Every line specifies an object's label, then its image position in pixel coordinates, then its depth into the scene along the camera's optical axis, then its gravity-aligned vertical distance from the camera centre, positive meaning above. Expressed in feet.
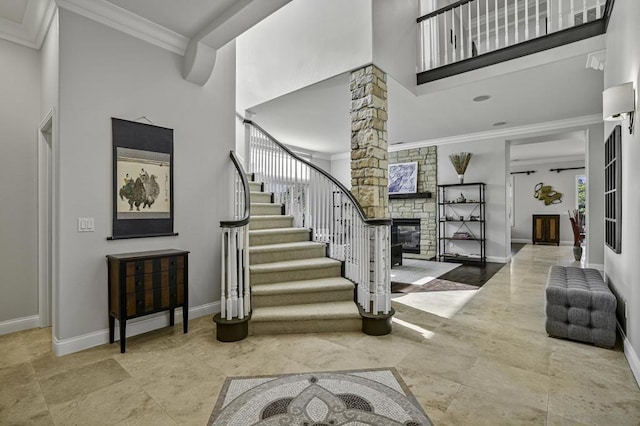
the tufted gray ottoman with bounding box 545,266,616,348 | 8.71 -2.84
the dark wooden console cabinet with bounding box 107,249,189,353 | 8.66 -2.03
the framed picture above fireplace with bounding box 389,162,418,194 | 26.76 +3.10
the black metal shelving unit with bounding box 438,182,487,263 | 23.54 -0.72
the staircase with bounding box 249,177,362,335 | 10.03 -2.51
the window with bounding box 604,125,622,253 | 9.46 +0.72
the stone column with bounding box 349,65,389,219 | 12.57 +3.03
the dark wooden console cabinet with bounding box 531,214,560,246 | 34.30 -1.71
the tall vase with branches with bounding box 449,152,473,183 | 23.71 +3.94
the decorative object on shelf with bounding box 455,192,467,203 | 24.11 +1.12
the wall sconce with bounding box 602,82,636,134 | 7.67 +2.77
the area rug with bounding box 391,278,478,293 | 15.32 -3.68
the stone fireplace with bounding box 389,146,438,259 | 25.86 +0.41
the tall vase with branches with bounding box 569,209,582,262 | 23.25 -2.39
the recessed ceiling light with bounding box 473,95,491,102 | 16.03 +5.96
